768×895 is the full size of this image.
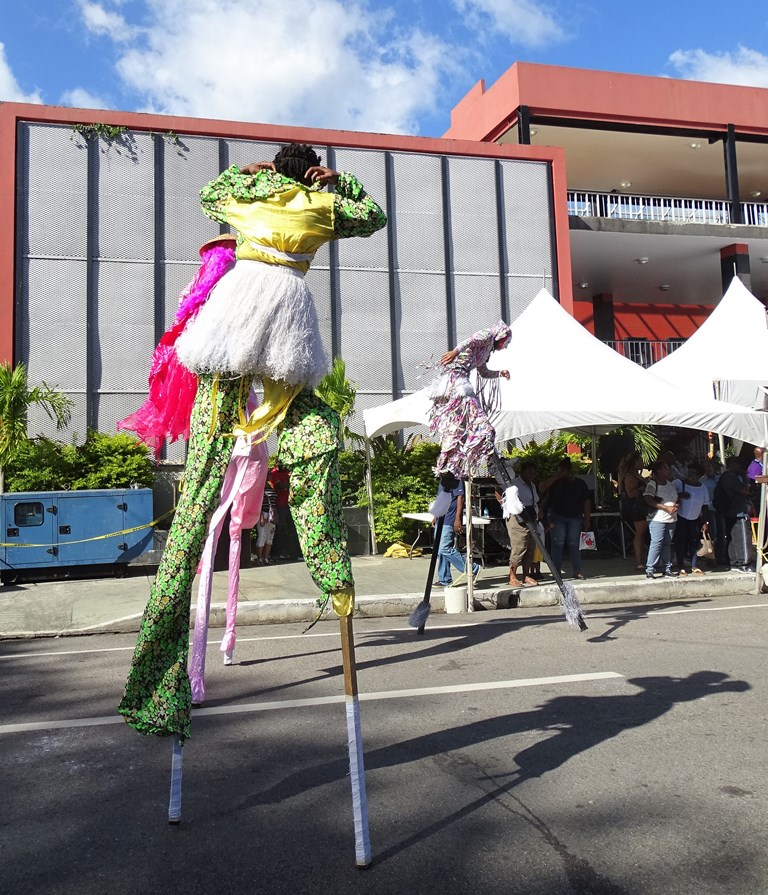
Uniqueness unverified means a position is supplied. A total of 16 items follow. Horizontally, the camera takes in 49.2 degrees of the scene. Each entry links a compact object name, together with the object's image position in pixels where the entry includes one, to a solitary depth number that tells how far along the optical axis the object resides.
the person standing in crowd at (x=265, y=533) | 12.72
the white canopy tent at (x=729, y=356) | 13.41
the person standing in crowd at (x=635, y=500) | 12.37
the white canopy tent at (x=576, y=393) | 10.17
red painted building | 21.73
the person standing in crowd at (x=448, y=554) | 10.37
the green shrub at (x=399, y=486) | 14.47
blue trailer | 11.27
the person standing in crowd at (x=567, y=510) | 11.22
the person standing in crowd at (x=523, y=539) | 10.63
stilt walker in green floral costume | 3.11
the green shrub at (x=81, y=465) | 12.52
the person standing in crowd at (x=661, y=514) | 11.12
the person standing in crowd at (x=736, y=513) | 12.06
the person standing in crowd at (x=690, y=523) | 11.85
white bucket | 9.00
